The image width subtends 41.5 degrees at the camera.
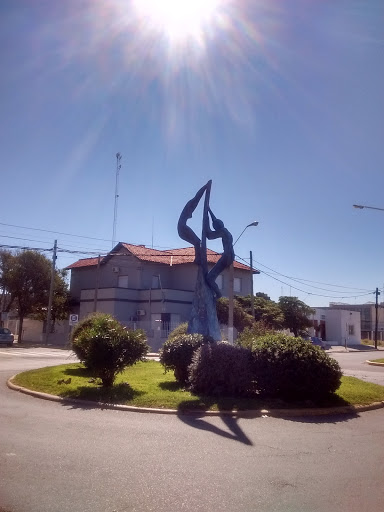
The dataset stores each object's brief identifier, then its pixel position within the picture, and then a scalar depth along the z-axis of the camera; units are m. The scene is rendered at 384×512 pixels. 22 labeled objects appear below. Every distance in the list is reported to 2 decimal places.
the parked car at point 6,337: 38.75
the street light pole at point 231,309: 24.09
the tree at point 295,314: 49.16
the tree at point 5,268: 45.66
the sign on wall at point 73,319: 34.41
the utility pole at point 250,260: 33.60
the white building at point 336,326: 62.59
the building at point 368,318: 82.66
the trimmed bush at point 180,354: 13.31
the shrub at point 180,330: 18.11
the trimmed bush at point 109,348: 12.13
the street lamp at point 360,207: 18.56
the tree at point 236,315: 39.22
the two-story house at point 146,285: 41.44
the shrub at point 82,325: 17.69
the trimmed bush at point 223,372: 11.55
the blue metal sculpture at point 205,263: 18.09
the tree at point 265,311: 43.81
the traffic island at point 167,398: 10.23
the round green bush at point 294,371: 11.12
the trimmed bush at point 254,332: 15.47
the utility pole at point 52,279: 40.47
